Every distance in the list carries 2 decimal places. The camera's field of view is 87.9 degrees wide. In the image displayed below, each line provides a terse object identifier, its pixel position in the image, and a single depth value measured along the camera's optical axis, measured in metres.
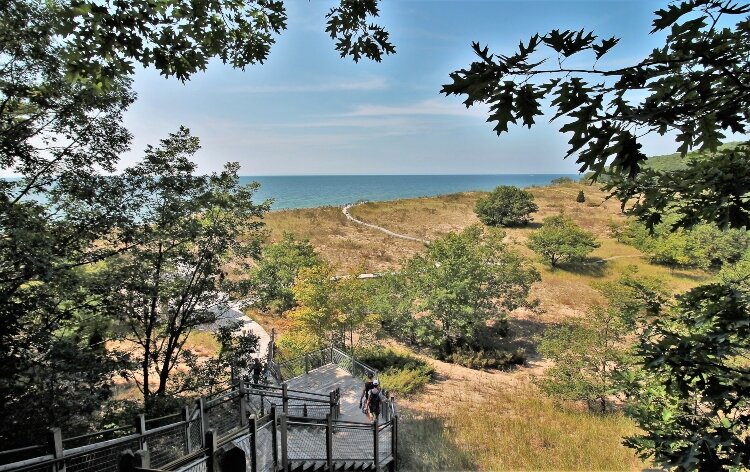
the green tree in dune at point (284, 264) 20.28
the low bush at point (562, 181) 86.56
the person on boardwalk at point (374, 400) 10.63
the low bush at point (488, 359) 21.55
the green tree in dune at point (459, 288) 21.20
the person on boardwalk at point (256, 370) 11.88
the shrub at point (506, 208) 48.12
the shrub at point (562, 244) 34.72
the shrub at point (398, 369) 16.89
